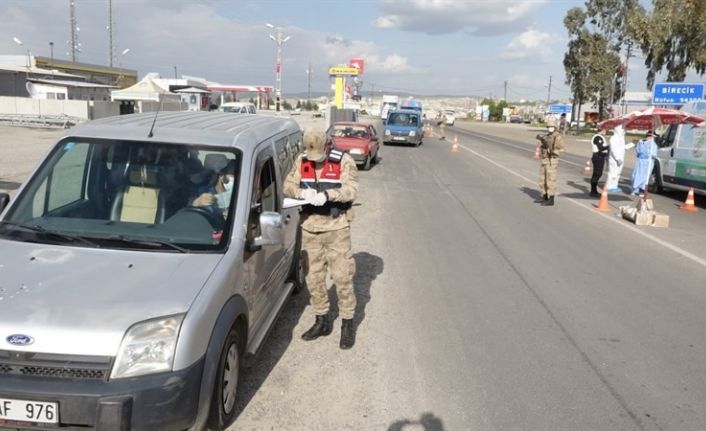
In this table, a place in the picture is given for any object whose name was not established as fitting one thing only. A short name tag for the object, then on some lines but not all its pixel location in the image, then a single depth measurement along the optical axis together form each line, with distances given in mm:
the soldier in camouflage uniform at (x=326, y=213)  4645
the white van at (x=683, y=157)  13766
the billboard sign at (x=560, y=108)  100188
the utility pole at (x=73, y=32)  70125
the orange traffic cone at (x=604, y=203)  12861
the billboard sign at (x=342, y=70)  55625
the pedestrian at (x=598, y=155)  14766
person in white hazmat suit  14133
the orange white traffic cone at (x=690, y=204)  13341
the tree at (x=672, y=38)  49234
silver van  2748
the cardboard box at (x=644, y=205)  11289
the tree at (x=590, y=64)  57656
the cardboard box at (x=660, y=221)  10992
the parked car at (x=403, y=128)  30898
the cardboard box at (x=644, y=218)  11117
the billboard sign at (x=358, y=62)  93562
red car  19234
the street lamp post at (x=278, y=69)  50247
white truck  72875
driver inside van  3945
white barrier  33656
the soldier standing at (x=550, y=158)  12648
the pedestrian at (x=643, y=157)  13680
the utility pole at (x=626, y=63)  57125
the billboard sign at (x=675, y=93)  36938
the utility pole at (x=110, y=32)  68206
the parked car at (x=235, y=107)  36531
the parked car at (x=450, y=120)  83562
